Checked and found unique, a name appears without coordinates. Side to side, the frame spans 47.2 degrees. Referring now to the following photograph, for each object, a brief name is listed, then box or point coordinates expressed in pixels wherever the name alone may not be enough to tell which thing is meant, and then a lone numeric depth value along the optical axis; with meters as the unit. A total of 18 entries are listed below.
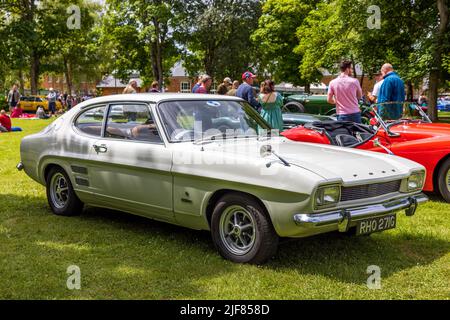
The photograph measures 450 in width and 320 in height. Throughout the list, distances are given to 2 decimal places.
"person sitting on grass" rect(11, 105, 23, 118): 27.56
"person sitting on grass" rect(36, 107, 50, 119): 27.34
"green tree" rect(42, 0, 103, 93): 40.02
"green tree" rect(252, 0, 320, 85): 40.25
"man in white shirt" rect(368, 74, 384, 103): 10.45
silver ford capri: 4.25
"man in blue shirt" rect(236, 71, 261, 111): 10.48
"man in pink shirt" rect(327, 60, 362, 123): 8.92
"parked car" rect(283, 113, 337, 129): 12.45
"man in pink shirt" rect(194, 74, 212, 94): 11.10
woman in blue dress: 9.38
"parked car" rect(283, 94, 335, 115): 22.72
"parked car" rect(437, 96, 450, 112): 48.30
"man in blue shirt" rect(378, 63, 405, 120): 8.84
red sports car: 6.88
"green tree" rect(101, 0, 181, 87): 38.00
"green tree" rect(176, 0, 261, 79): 39.78
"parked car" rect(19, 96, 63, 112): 35.19
